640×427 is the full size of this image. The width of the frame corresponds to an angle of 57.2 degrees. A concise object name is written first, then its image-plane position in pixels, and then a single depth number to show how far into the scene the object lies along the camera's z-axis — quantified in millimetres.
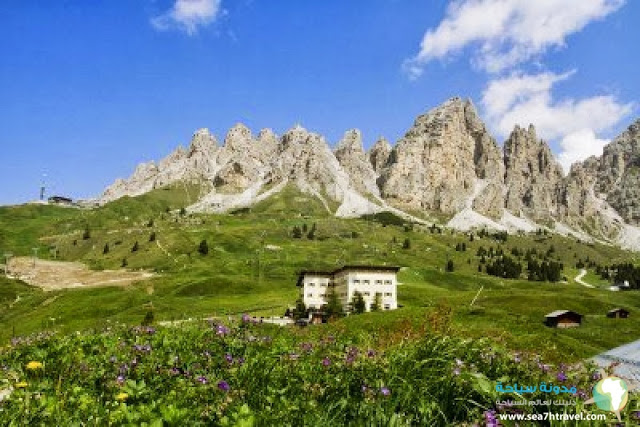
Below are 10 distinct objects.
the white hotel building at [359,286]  158250
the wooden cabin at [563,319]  111562
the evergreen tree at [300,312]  128750
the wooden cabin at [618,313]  132750
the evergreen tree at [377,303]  138788
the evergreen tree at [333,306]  126500
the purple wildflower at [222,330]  14343
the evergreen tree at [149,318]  97688
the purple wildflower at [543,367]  10672
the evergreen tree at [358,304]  135450
